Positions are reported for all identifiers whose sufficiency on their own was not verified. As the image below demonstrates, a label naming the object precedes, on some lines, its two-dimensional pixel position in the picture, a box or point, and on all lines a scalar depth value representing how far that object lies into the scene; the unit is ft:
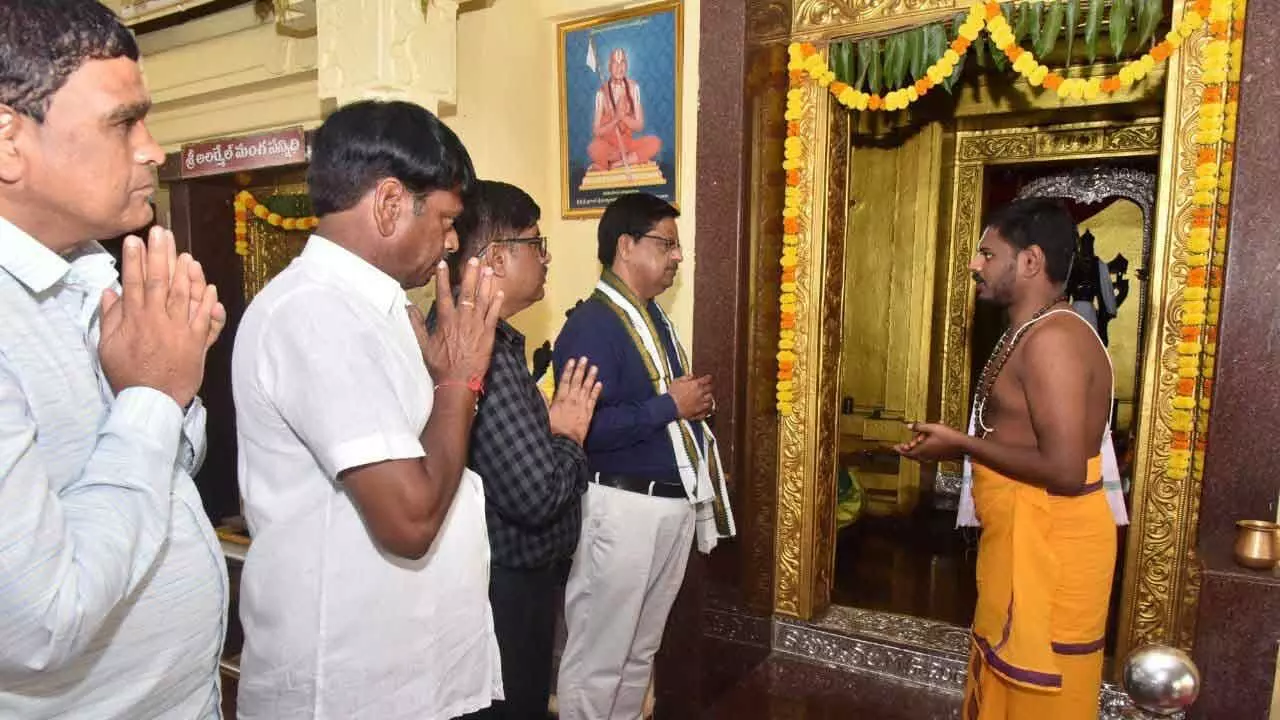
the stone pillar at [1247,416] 8.61
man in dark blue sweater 8.69
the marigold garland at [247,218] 14.97
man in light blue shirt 2.71
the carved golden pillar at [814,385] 11.59
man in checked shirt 6.06
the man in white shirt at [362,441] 4.05
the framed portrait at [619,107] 11.76
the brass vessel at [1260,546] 8.42
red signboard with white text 12.51
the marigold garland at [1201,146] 9.20
